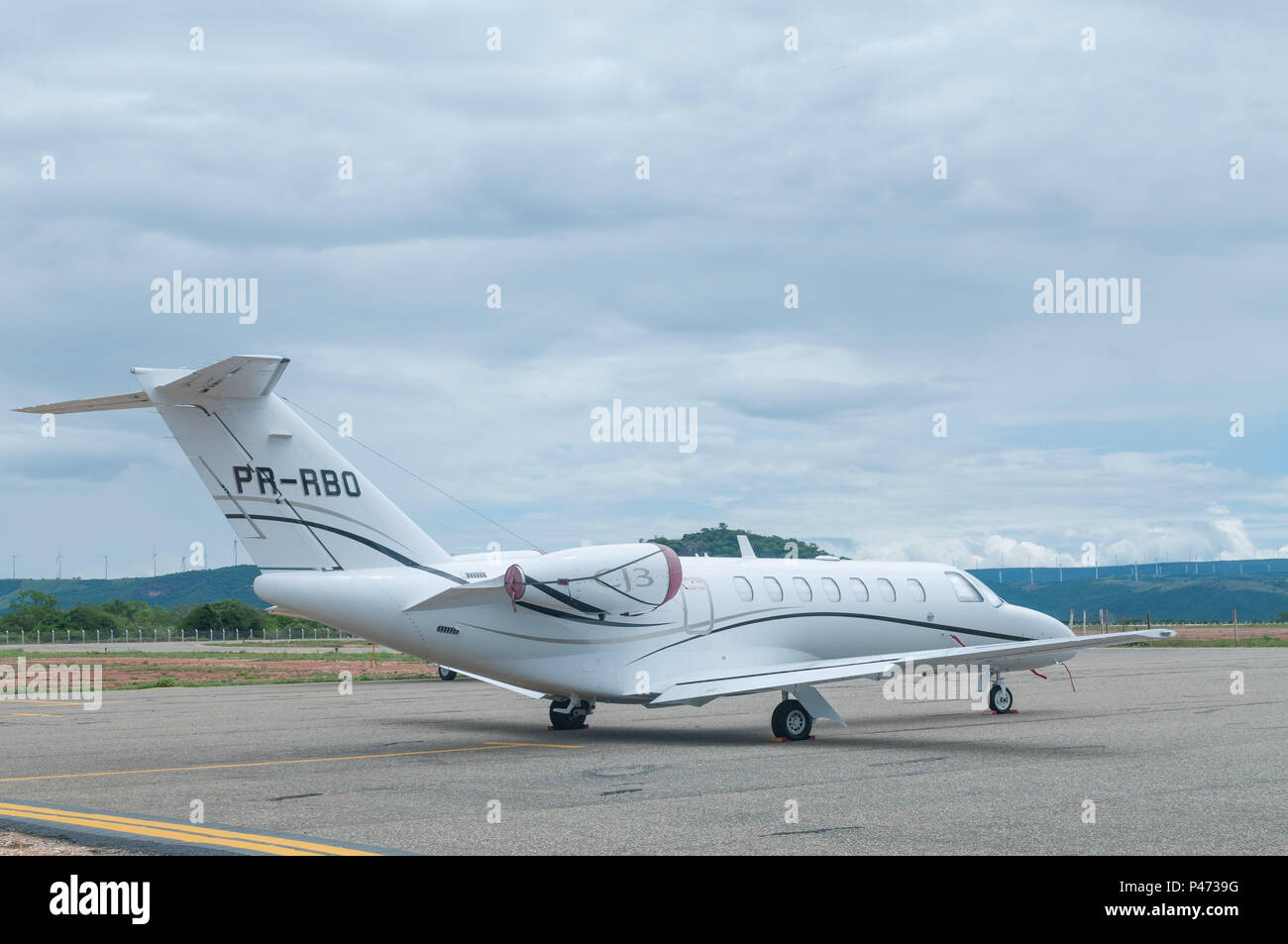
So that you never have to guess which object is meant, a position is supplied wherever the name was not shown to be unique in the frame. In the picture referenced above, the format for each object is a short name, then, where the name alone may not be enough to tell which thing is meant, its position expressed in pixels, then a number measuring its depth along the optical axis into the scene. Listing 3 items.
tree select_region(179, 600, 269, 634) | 115.31
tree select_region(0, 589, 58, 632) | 114.19
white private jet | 17.59
